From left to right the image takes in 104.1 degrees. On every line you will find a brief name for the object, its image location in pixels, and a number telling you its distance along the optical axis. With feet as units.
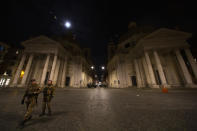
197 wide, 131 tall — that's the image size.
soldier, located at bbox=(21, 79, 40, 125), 8.49
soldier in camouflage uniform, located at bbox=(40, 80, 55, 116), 10.00
